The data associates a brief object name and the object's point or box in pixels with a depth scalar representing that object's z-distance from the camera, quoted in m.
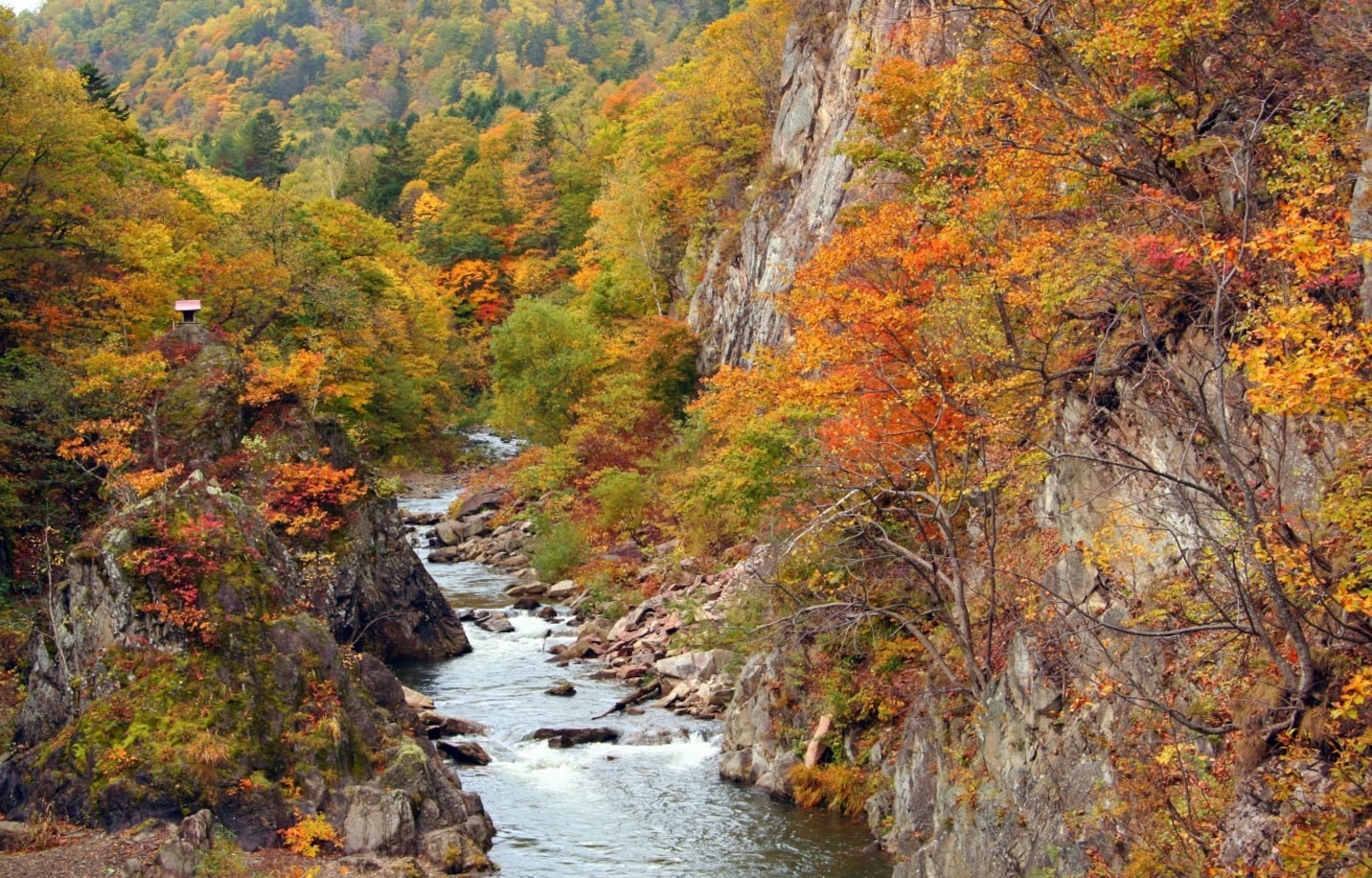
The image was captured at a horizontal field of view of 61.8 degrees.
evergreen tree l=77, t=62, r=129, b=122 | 56.63
